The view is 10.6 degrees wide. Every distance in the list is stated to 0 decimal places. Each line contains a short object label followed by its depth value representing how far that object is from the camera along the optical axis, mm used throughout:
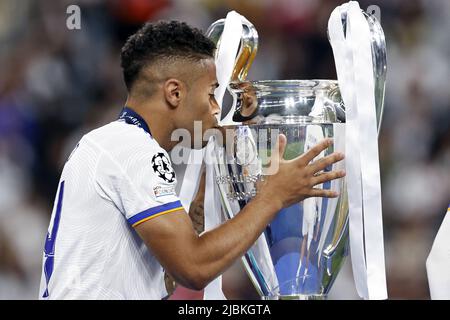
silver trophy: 5273
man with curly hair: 5244
